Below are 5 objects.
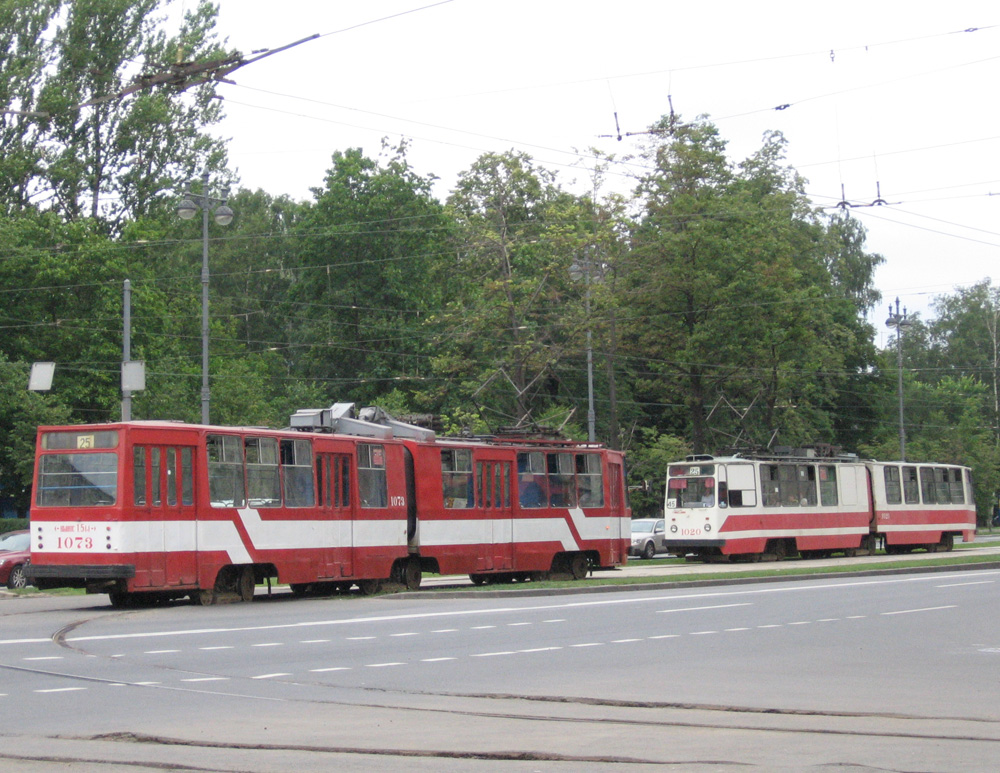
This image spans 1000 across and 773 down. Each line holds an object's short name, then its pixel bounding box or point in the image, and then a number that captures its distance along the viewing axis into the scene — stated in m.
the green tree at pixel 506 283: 53.34
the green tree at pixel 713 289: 49.91
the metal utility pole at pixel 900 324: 64.25
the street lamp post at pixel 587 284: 49.56
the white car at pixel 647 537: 51.34
